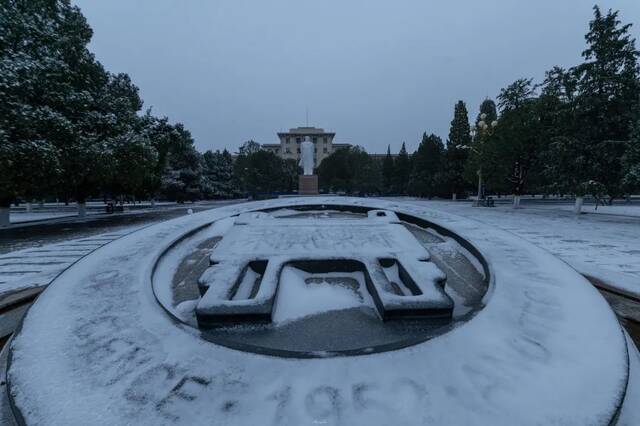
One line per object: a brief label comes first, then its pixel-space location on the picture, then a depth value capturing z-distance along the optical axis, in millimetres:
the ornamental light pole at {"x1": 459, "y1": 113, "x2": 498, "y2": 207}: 22047
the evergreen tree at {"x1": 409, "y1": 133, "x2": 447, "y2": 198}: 35362
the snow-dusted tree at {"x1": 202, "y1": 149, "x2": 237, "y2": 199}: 40062
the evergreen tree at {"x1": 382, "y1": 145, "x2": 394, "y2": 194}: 46562
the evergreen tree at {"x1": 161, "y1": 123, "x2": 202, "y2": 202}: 29859
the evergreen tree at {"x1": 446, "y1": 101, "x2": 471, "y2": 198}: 32156
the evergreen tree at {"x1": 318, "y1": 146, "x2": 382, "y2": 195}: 42594
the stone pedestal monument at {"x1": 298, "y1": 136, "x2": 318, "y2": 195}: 19909
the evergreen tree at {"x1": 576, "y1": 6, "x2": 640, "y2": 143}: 14680
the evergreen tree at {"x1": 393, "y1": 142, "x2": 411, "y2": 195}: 44188
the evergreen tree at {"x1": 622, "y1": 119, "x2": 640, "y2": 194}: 12664
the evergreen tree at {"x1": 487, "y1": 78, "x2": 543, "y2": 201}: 20547
